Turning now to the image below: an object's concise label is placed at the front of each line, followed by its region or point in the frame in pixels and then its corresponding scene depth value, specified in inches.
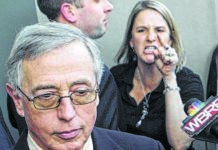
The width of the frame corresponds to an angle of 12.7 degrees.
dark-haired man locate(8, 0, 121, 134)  86.4
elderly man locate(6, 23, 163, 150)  66.1
